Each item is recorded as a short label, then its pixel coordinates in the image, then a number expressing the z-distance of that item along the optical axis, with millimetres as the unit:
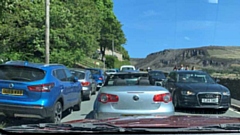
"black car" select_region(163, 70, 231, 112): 12172
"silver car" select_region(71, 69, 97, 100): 16089
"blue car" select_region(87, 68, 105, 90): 23938
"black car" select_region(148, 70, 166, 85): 28844
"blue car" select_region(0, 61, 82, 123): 8484
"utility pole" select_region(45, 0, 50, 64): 19094
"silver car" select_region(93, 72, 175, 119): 7570
